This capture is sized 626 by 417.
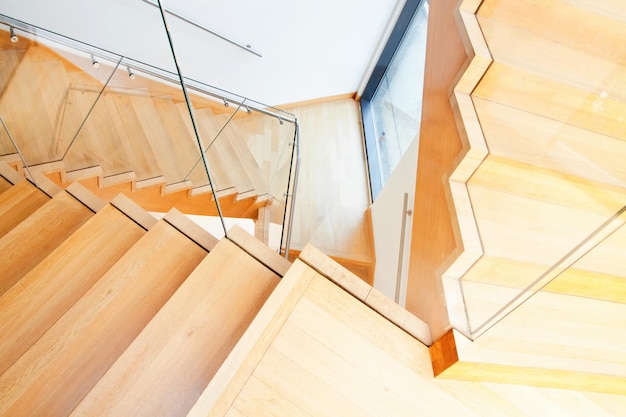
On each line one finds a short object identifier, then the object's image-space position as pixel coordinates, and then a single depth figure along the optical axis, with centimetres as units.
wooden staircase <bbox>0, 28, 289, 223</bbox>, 227
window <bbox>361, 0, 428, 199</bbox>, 363
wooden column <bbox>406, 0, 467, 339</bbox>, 139
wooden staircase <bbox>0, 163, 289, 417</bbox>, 108
